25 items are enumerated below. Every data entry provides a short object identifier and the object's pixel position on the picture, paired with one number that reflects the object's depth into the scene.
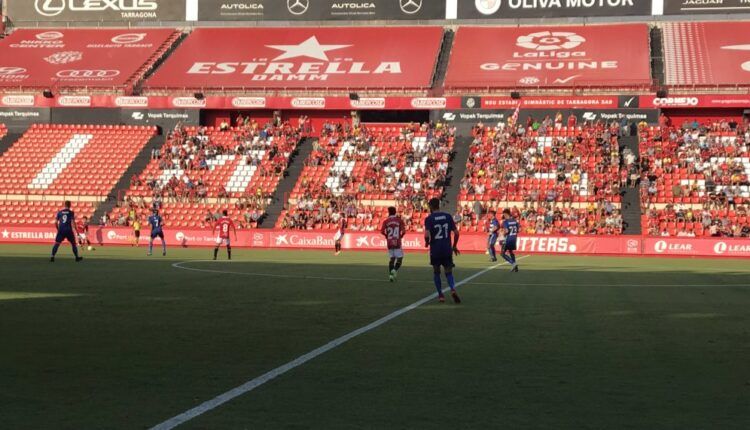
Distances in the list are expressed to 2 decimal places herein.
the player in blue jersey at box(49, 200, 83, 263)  31.16
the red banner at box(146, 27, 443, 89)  63.59
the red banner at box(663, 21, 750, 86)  59.56
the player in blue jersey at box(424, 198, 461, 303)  17.91
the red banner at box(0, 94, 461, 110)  60.56
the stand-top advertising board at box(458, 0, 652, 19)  67.06
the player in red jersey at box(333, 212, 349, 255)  42.19
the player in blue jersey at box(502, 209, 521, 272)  30.48
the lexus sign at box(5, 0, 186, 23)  72.69
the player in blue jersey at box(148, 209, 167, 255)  38.22
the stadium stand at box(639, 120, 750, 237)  47.59
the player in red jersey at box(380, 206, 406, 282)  24.25
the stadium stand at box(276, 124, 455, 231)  51.47
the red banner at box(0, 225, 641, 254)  46.25
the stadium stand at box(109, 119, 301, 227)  53.88
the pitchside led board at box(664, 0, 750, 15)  65.94
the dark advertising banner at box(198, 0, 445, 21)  69.56
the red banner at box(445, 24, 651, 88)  60.75
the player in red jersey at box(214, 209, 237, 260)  35.12
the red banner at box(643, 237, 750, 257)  44.75
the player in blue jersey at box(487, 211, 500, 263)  36.09
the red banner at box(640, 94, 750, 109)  57.53
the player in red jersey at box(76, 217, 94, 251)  44.84
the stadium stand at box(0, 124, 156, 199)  57.41
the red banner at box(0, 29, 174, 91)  65.62
